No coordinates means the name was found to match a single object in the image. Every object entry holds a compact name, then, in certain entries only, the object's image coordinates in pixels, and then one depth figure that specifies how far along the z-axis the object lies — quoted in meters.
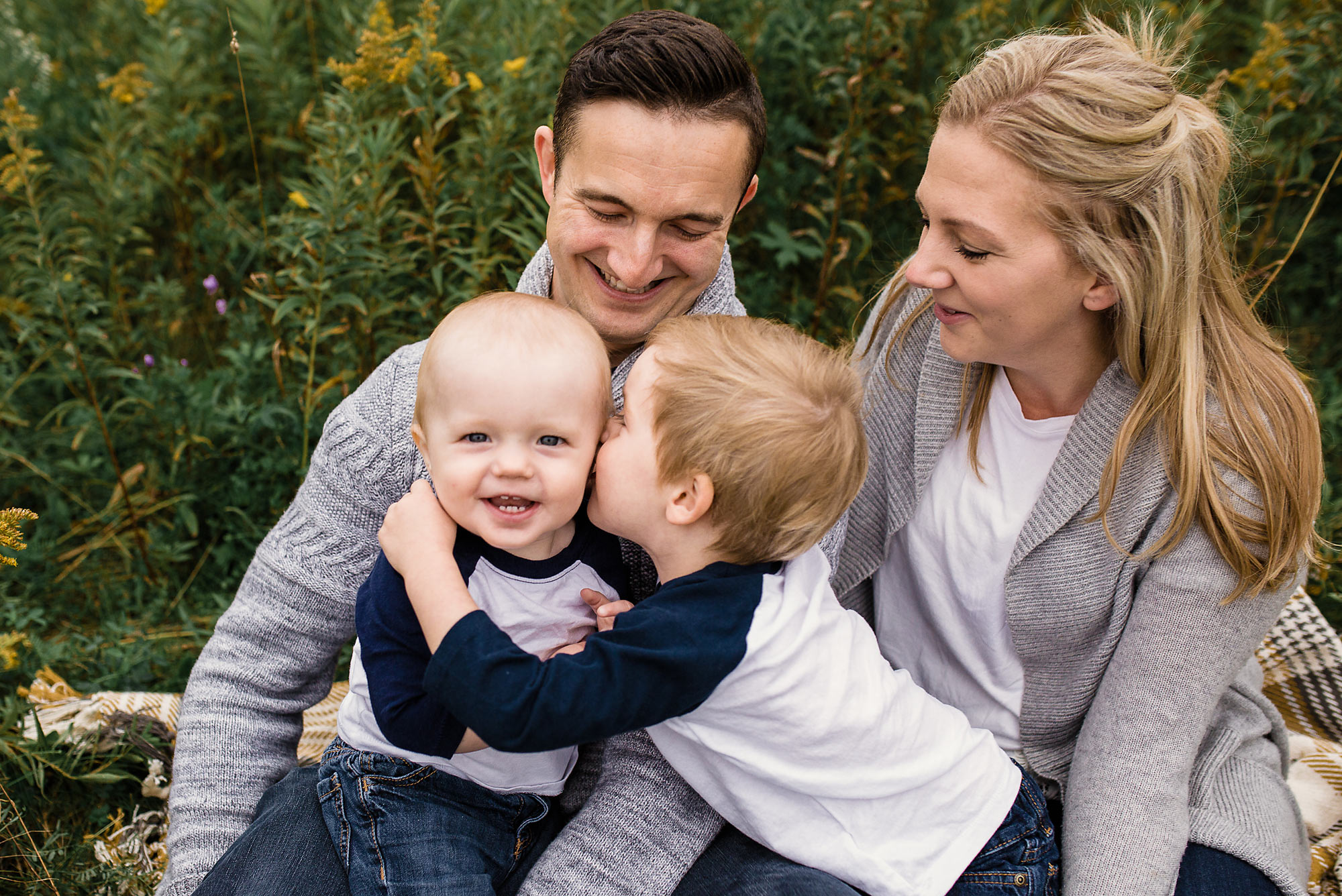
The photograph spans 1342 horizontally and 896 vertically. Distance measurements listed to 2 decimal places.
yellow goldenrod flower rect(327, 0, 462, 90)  2.66
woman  1.80
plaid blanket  2.42
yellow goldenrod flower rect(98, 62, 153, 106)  3.18
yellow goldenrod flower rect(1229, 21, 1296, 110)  3.09
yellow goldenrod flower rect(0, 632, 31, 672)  2.09
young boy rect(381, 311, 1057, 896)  1.51
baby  1.60
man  1.84
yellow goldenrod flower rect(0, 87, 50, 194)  2.61
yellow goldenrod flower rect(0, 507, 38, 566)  1.75
